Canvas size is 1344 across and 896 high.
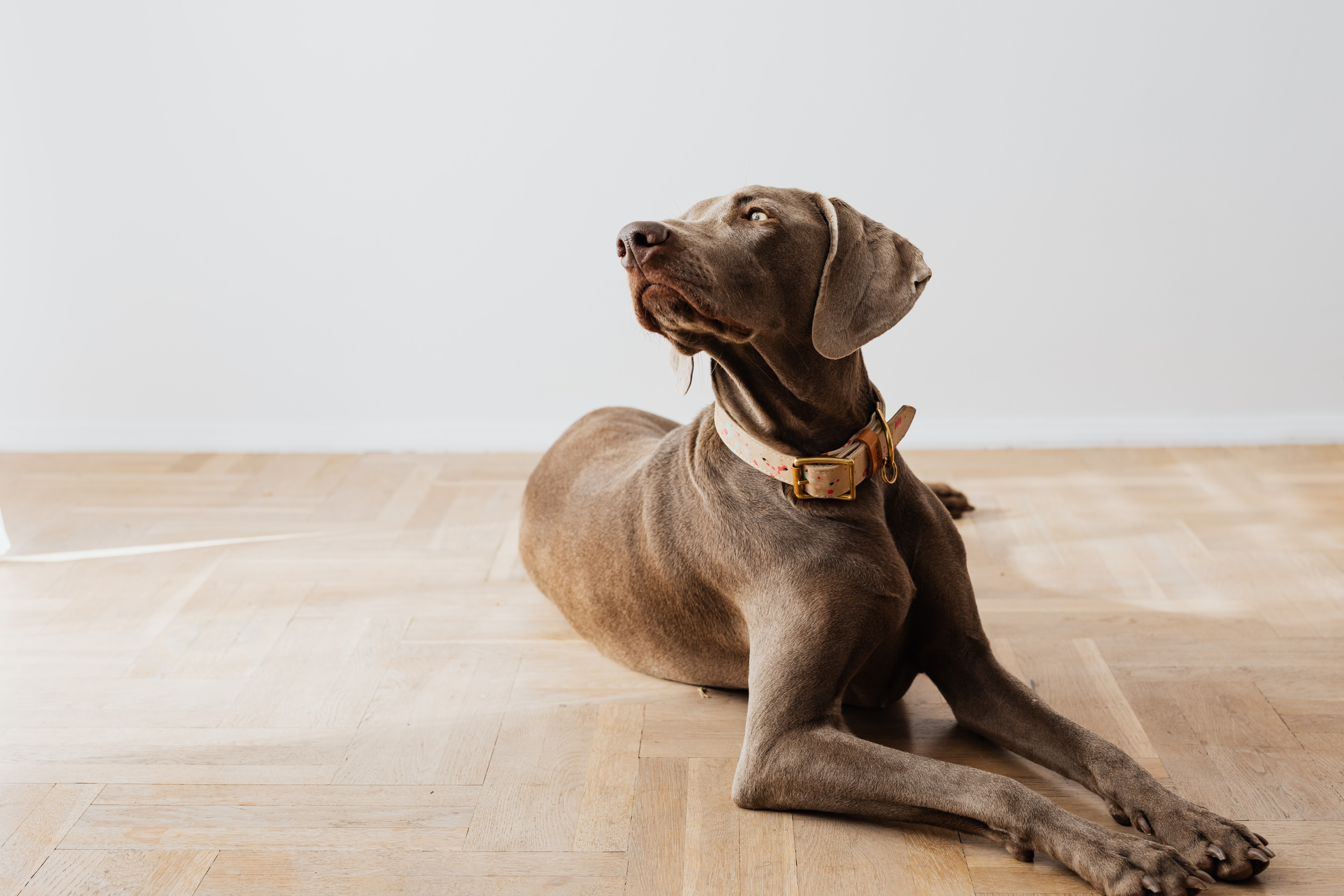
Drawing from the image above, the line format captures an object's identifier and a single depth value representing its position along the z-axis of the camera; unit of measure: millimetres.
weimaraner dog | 1709
